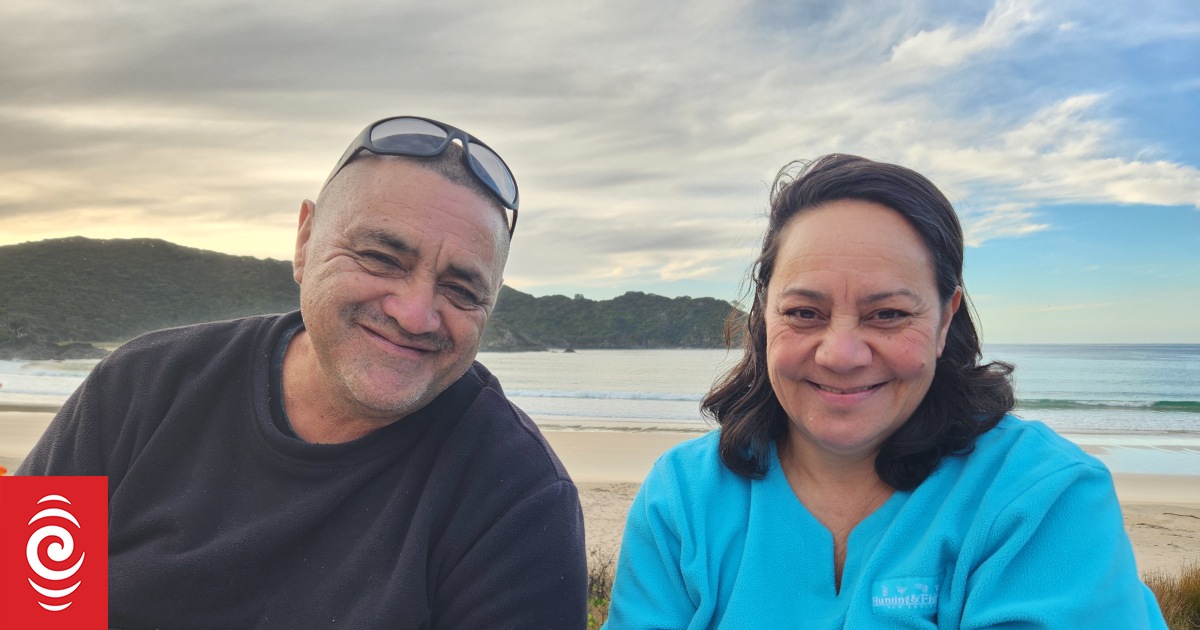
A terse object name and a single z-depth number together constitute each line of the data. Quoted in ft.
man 1.77
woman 1.54
